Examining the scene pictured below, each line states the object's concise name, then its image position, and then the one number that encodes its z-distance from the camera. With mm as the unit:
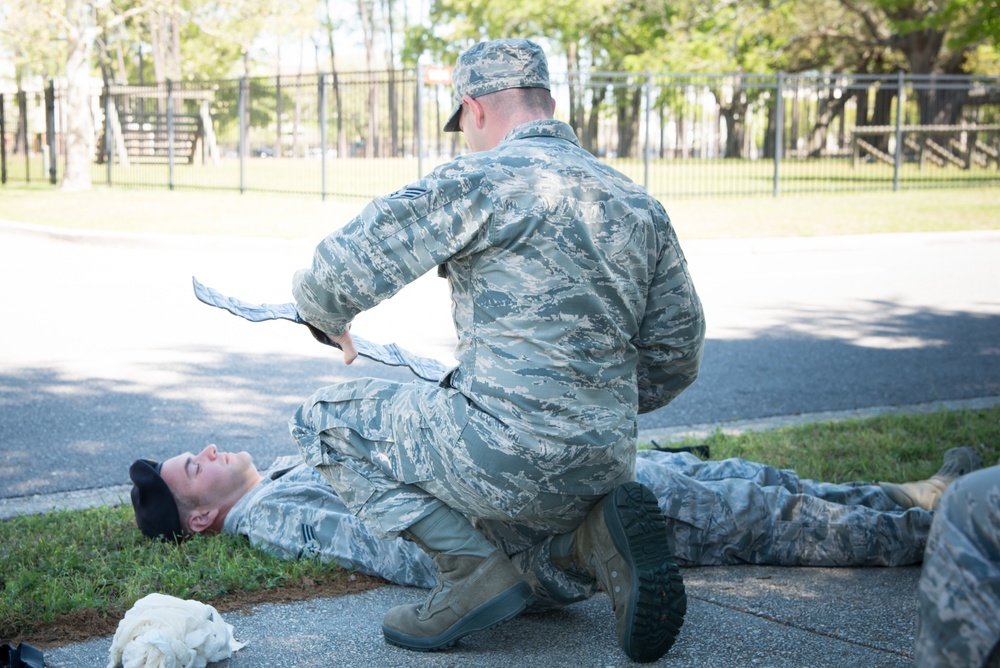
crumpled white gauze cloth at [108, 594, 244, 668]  2637
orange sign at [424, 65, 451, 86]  17955
